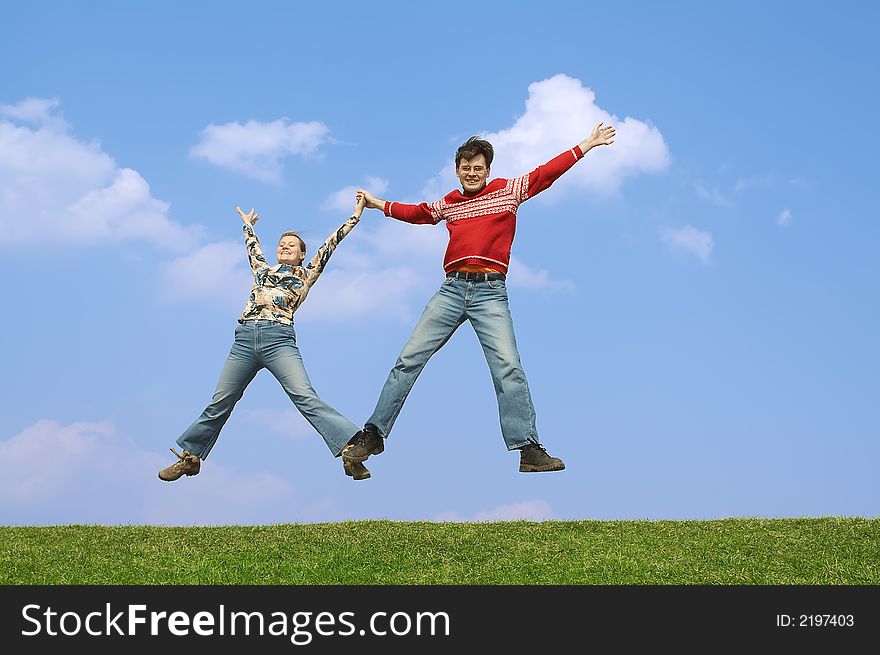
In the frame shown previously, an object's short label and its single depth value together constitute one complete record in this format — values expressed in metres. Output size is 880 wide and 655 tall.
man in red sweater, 8.07
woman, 8.66
